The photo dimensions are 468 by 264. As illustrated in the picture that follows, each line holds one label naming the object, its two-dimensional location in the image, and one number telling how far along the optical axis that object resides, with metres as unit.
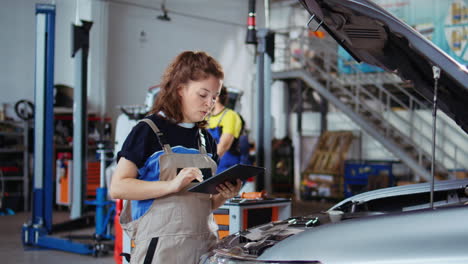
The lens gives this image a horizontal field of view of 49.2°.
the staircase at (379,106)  9.12
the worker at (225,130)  4.38
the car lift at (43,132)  6.04
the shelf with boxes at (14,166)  8.92
